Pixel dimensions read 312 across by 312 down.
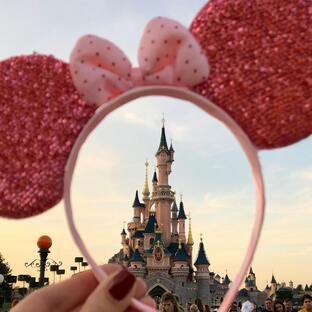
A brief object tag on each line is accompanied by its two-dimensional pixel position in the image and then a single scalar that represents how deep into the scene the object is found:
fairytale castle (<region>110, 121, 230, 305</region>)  30.33
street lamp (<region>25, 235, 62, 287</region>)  5.83
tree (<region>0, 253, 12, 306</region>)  24.78
